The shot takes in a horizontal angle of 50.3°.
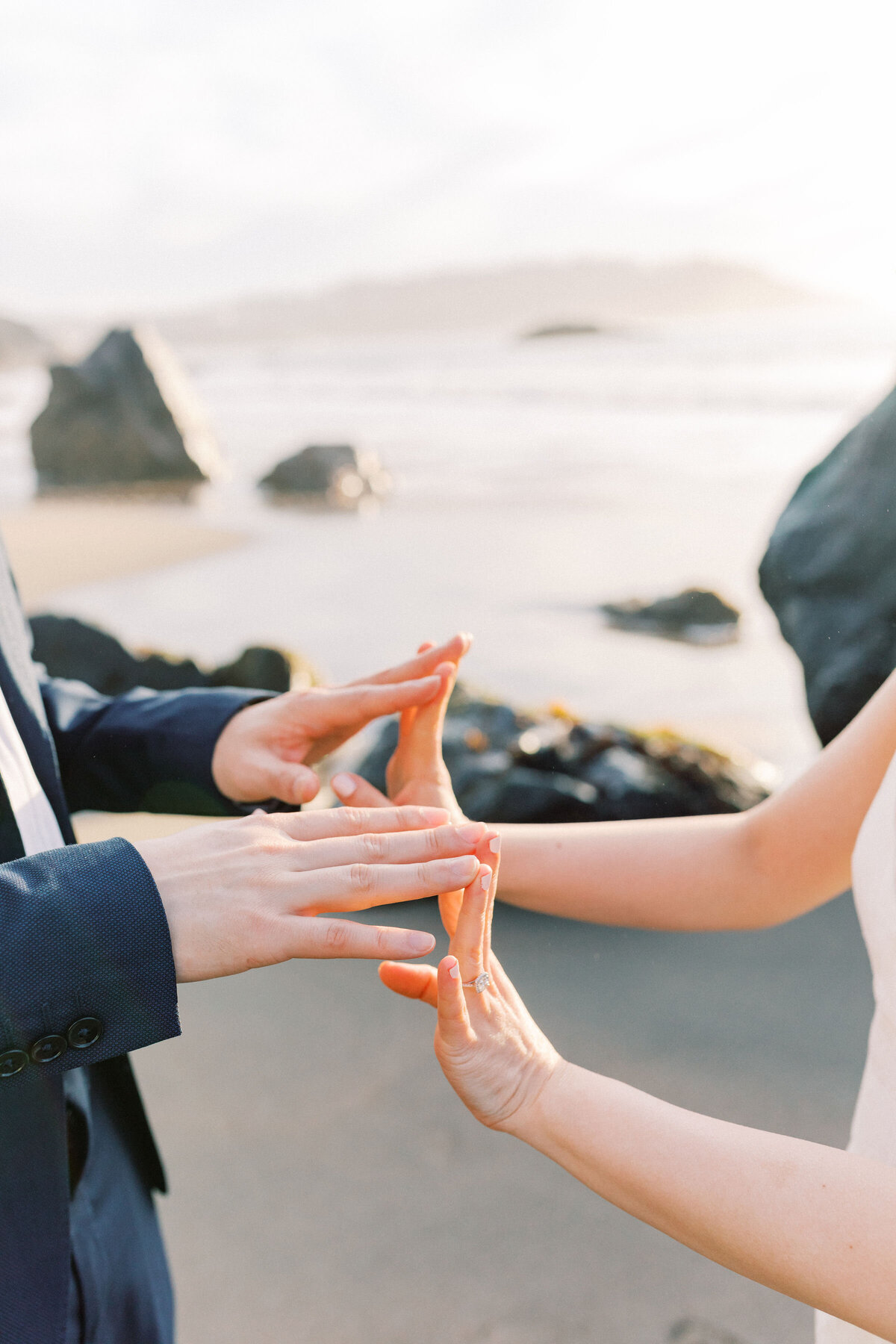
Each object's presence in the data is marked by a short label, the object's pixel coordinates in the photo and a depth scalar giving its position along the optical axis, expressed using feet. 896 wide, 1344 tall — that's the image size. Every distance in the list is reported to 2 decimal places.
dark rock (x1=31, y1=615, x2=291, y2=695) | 17.44
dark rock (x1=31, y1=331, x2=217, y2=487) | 45.91
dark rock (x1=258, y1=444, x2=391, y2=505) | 38.81
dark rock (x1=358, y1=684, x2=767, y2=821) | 11.30
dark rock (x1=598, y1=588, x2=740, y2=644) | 22.90
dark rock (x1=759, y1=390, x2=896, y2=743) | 9.06
